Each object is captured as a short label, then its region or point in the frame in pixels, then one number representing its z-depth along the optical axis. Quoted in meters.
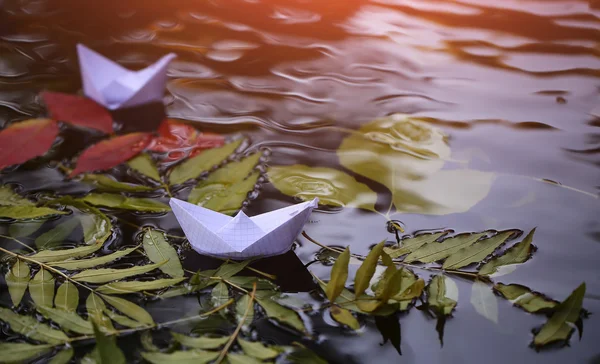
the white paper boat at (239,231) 1.43
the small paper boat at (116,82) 1.71
